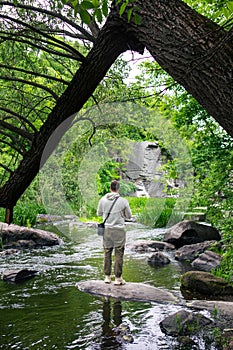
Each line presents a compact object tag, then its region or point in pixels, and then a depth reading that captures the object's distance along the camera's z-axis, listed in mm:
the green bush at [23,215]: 12354
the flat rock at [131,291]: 5332
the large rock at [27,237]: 9820
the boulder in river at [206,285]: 5656
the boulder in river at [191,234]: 9328
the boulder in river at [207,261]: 7175
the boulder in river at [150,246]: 9305
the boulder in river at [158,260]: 7820
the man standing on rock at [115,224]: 5383
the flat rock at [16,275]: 6470
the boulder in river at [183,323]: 4164
